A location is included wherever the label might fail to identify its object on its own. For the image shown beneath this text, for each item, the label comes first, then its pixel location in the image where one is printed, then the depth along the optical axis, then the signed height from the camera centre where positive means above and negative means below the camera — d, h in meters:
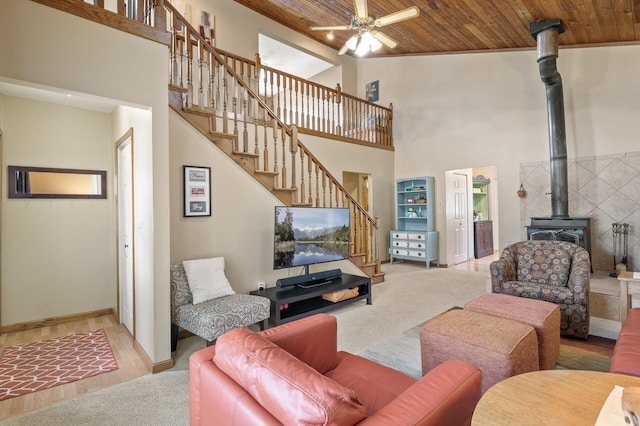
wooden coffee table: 1.11 -0.73
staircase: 2.83 +1.47
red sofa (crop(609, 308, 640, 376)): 1.63 -0.81
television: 3.66 -0.26
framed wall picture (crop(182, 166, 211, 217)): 3.20 +0.27
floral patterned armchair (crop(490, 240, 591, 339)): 2.99 -0.71
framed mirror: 3.49 +0.43
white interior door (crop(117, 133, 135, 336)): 3.21 -0.17
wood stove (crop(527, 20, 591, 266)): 4.47 +0.84
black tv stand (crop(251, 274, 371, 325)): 3.32 -0.90
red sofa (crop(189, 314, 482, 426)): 0.96 -0.64
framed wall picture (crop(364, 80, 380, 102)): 7.80 +3.09
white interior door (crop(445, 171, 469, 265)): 6.80 -0.06
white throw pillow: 2.96 -0.61
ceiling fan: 3.33 +2.11
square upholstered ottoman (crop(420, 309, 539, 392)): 1.87 -0.83
